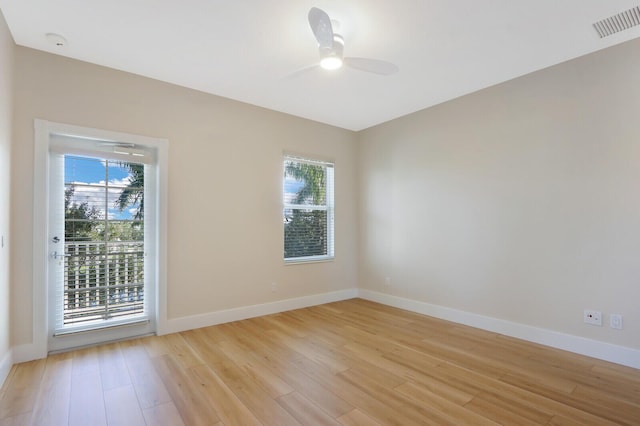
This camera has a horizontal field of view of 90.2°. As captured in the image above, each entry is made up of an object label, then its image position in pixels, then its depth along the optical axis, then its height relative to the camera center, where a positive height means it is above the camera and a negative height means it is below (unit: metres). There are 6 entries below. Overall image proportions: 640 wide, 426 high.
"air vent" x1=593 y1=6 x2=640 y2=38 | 2.25 +1.42
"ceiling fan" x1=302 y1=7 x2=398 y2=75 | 1.99 +1.20
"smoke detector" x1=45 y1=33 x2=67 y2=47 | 2.54 +1.47
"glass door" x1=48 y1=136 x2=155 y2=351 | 2.90 -0.23
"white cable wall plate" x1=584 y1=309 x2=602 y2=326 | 2.73 -0.88
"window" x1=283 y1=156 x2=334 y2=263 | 4.45 +0.12
